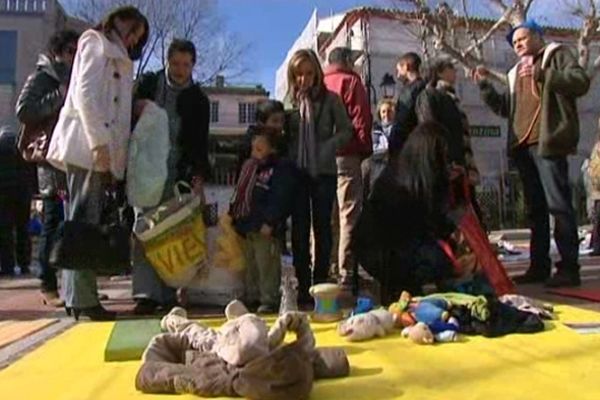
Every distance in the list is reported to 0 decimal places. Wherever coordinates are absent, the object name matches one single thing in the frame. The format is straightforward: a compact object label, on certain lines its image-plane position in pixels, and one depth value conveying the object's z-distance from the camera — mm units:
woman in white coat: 3260
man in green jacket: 4125
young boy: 3623
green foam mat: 2457
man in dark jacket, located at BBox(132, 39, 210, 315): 3721
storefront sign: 21875
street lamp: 11000
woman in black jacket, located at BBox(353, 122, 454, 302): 3611
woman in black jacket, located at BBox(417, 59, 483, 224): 4074
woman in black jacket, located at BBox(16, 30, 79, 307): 3635
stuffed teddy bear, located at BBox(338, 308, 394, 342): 2750
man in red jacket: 4230
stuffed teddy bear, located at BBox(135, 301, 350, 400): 1885
